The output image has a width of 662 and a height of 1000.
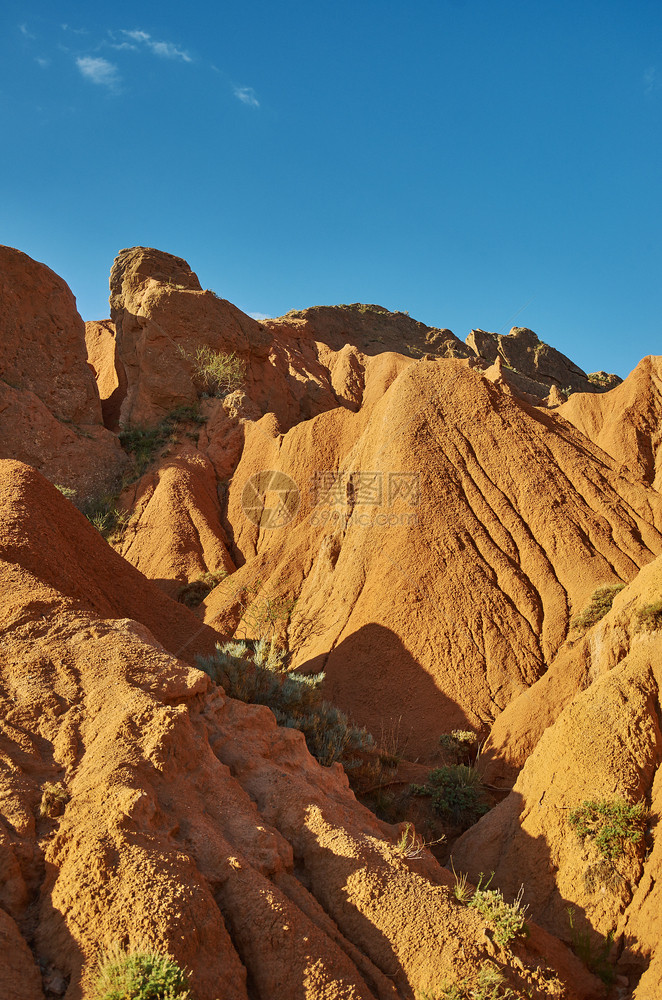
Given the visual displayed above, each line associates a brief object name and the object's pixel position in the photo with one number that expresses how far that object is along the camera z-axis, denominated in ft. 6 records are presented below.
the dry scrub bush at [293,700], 33.71
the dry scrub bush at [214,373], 96.53
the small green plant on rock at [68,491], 80.58
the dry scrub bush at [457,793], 33.40
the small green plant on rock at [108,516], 78.07
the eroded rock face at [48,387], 81.56
